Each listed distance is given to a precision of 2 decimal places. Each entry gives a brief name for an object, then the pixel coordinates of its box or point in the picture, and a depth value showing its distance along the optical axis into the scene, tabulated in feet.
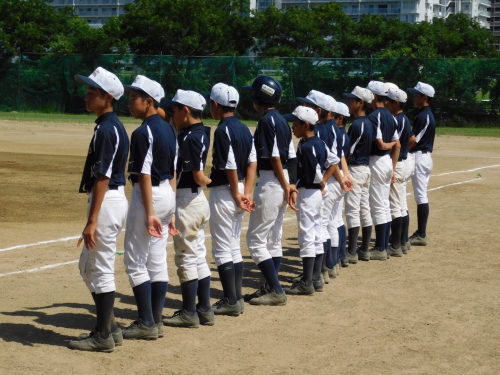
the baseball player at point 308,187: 27.30
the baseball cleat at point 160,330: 22.00
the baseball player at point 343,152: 30.45
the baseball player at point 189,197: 22.57
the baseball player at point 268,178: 25.48
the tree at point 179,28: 193.67
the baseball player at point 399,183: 35.27
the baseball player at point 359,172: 32.53
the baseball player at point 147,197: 20.59
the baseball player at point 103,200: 19.51
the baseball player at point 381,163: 33.71
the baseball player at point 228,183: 23.66
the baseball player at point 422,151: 37.24
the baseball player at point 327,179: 28.94
